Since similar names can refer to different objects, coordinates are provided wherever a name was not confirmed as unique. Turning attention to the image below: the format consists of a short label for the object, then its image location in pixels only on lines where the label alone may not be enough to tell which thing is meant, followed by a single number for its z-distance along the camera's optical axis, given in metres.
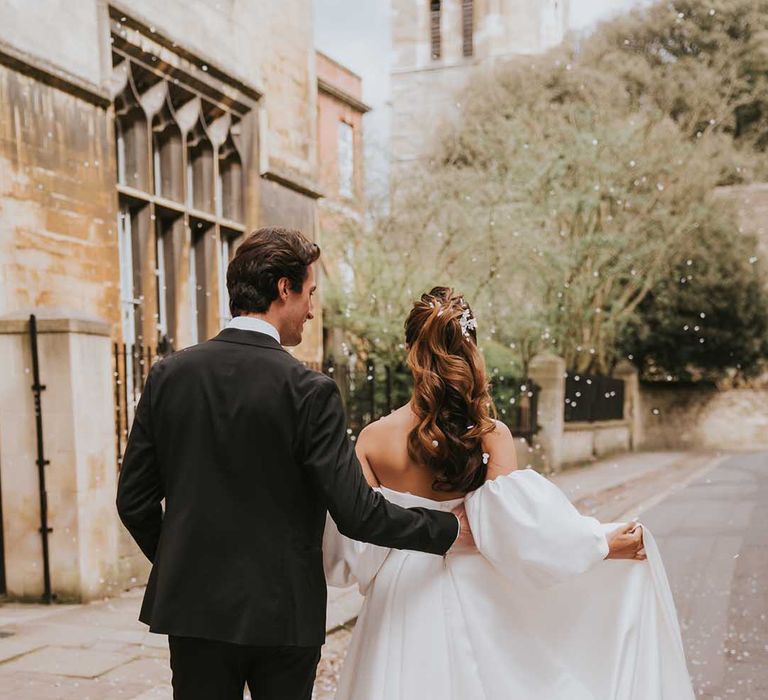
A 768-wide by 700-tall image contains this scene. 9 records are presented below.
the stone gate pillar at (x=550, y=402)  15.22
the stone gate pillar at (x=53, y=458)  6.26
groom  2.14
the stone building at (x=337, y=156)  14.49
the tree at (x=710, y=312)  24.17
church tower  37.44
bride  2.66
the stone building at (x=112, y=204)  6.31
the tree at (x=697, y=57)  26.70
